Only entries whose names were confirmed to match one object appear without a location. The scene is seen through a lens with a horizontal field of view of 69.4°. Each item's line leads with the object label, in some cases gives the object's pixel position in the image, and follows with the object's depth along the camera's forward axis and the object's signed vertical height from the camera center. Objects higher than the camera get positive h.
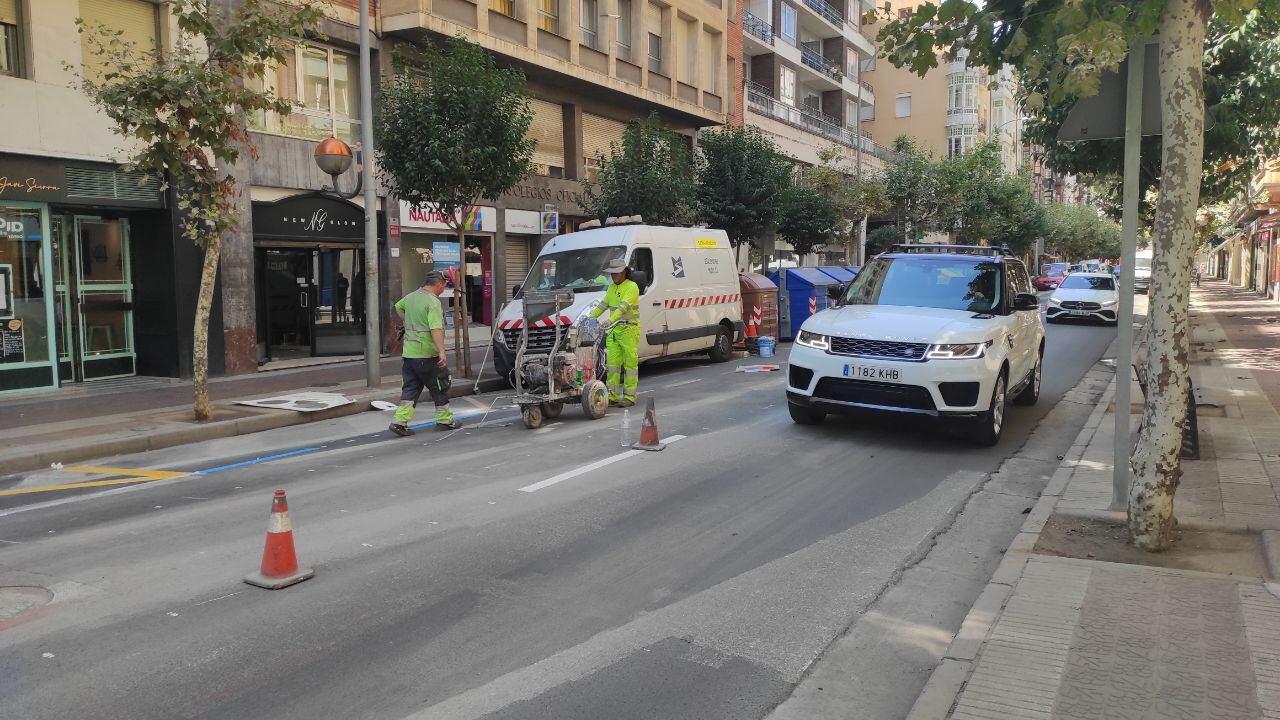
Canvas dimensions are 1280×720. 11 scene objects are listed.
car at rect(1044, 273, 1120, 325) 25.64 -0.09
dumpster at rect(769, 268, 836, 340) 21.45 +0.05
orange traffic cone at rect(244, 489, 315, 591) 5.12 -1.38
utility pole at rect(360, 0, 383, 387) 13.76 +1.48
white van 14.05 +0.35
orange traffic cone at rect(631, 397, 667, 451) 8.79 -1.26
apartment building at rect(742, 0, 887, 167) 36.41 +10.17
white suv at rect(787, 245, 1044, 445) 8.45 -0.42
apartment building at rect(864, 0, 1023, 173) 63.78 +13.05
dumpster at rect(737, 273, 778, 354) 19.53 -0.05
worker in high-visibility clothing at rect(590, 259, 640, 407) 11.08 -0.38
